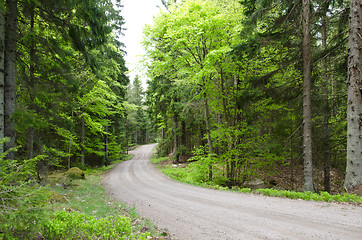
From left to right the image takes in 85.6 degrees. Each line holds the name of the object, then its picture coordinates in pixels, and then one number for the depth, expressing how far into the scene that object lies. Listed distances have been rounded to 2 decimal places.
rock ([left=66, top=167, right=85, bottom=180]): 12.33
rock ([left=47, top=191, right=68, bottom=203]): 6.25
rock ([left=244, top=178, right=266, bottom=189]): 11.05
